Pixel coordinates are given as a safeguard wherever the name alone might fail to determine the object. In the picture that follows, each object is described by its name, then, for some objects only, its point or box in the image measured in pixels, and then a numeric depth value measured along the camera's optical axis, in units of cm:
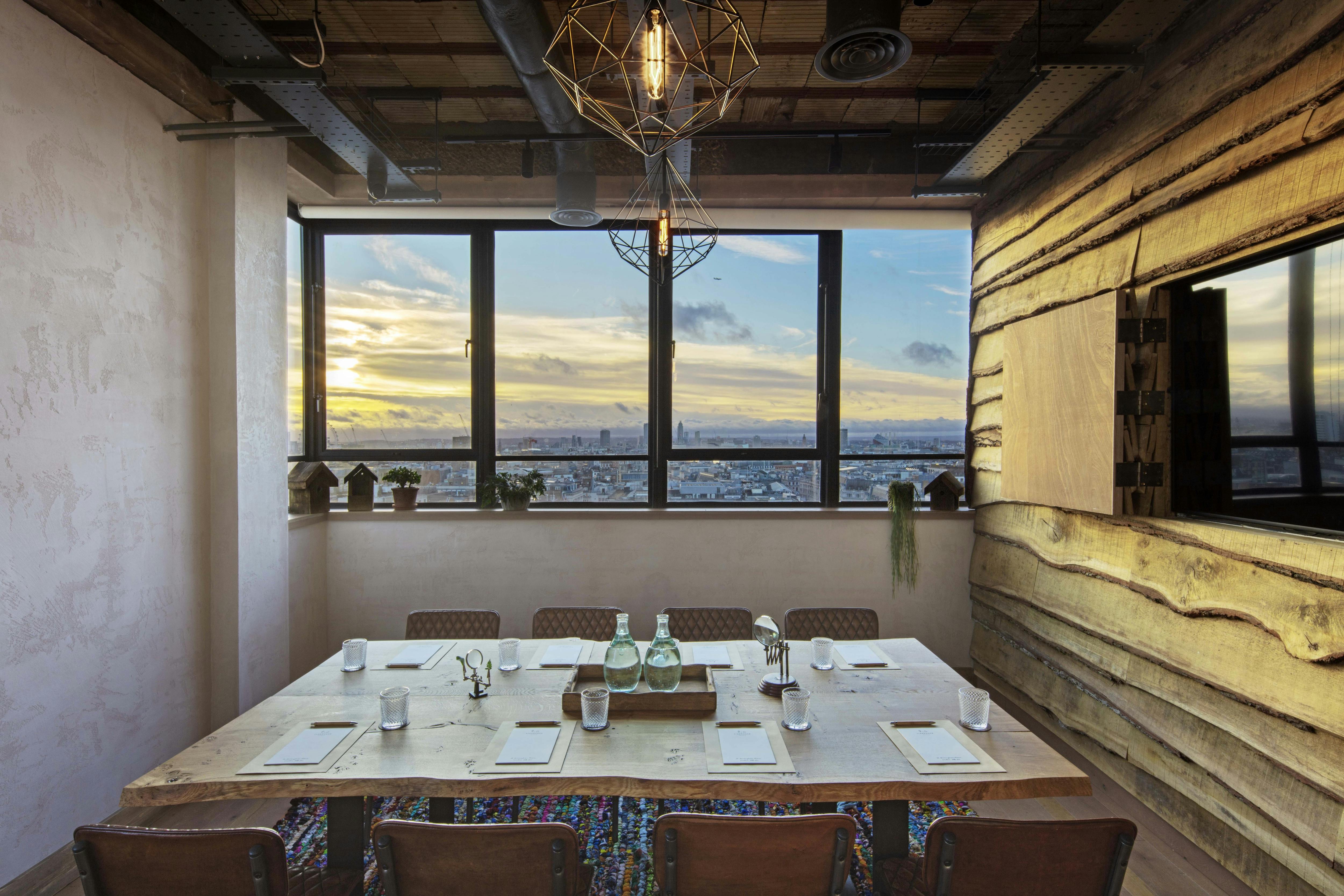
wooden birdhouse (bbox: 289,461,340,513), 464
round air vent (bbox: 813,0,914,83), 251
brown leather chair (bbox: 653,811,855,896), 163
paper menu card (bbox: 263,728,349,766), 196
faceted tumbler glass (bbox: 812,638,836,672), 276
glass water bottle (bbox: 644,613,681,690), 236
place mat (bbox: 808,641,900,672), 281
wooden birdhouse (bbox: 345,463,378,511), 488
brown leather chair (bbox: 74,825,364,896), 160
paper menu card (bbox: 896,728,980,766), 197
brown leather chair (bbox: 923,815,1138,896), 163
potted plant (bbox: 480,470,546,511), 487
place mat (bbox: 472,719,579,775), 191
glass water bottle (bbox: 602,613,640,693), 235
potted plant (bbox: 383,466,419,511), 488
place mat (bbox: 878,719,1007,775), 192
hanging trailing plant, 478
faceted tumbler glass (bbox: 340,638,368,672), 278
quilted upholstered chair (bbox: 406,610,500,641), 344
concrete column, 357
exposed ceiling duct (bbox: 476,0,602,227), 281
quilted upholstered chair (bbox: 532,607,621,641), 344
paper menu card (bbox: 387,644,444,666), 283
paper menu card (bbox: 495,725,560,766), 195
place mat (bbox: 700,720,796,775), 191
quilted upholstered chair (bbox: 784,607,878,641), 342
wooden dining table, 185
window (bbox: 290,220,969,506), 508
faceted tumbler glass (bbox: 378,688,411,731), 218
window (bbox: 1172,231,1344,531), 223
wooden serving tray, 229
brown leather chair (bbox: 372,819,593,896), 162
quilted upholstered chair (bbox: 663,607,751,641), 344
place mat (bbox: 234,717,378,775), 192
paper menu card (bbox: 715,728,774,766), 195
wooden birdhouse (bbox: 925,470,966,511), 491
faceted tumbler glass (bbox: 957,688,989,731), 220
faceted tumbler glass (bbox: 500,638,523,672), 275
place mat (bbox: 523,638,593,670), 283
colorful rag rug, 273
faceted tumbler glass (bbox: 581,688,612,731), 216
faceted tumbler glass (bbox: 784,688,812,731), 216
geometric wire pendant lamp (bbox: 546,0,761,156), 161
